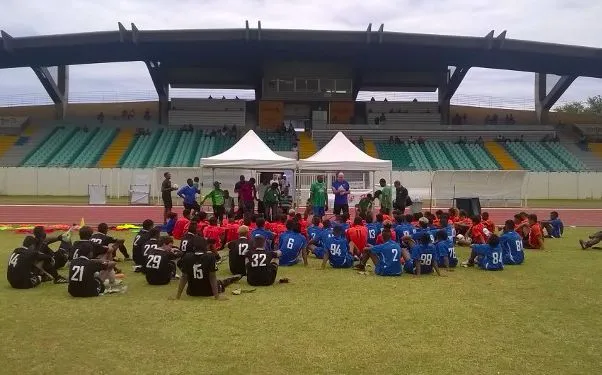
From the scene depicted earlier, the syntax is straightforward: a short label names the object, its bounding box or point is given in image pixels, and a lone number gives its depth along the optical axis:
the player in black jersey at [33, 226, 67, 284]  10.30
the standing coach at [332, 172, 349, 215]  19.20
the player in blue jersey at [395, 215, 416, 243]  13.09
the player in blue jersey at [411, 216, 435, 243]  12.19
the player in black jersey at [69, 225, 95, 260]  9.38
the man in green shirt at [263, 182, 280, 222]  19.56
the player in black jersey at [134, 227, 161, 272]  10.64
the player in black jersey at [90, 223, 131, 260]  10.40
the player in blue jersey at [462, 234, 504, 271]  12.37
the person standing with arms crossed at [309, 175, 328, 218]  19.44
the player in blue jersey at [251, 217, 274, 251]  12.31
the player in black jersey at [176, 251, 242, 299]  9.12
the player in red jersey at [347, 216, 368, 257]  12.94
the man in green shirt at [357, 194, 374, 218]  17.61
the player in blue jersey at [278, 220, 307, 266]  12.70
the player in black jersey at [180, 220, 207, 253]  9.13
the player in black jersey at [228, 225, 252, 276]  11.12
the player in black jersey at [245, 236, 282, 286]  10.32
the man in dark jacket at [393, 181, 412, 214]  18.90
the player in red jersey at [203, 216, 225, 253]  13.53
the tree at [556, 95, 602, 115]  90.50
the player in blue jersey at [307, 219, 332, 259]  13.78
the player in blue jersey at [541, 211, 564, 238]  18.72
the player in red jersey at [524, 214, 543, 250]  15.90
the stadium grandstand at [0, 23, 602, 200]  45.22
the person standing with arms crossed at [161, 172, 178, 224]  19.33
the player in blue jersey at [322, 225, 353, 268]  12.51
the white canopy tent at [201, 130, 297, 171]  21.11
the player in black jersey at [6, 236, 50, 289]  9.88
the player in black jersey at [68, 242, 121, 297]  9.23
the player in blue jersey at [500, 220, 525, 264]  13.18
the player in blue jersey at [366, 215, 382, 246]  13.80
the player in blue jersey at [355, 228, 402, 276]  11.47
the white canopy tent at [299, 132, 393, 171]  21.88
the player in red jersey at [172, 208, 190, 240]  14.82
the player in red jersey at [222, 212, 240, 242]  14.07
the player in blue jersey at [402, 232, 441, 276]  11.63
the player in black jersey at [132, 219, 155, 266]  11.82
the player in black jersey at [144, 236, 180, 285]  10.36
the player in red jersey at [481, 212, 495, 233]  15.64
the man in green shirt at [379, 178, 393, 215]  19.36
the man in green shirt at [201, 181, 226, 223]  18.84
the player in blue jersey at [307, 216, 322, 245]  14.01
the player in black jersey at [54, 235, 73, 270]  11.55
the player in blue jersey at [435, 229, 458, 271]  12.36
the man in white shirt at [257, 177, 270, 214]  20.57
